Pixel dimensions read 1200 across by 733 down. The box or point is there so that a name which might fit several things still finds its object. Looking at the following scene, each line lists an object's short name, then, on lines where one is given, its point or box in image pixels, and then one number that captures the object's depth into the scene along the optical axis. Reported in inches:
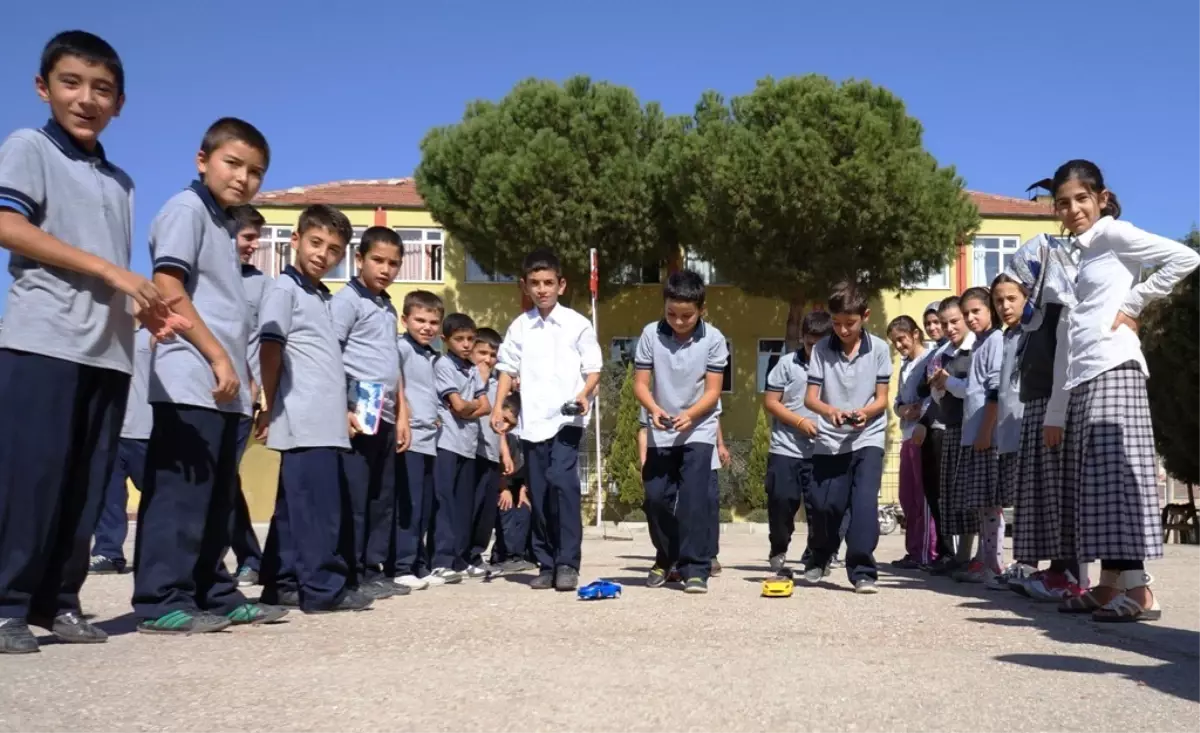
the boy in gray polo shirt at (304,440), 235.9
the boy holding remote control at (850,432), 293.3
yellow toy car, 276.1
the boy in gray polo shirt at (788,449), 364.8
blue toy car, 269.9
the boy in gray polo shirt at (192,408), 195.8
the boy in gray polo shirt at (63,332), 170.9
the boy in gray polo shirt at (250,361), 282.7
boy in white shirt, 304.3
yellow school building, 1354.6
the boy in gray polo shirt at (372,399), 261.9
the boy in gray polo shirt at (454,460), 342.3
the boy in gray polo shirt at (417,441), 319.3
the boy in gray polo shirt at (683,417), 295.9
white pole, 786.2
